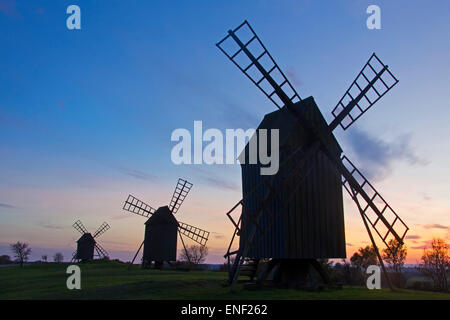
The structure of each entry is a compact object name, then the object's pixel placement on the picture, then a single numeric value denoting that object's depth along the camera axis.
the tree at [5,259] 95.36
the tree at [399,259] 50.96
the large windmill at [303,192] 18.39
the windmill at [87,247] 61.22
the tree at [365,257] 47.41
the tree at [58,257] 107.06
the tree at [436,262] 45.78
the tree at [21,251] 82.19
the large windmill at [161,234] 39.94
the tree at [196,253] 80.06
